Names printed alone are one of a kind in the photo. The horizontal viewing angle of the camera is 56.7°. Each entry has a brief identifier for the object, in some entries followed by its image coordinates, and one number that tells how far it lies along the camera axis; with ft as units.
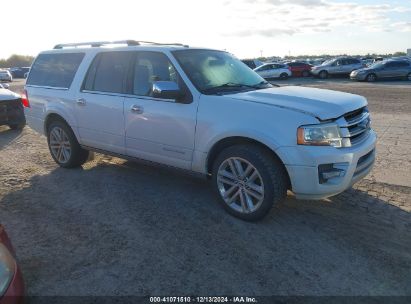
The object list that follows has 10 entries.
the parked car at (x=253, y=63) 111.37
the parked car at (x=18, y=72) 151.65
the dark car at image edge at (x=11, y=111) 32.23
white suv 12.46
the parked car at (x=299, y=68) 109.81
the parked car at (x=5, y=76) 111.65
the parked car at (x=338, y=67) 100.58
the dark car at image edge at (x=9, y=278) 7.60
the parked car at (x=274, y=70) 104.12
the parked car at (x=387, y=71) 85.05
